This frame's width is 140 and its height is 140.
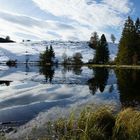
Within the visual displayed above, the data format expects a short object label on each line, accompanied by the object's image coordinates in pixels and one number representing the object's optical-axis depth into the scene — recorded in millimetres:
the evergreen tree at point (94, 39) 67246
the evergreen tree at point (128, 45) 32030
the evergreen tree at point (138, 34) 32279
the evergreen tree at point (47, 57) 48082
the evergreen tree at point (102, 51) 42845
